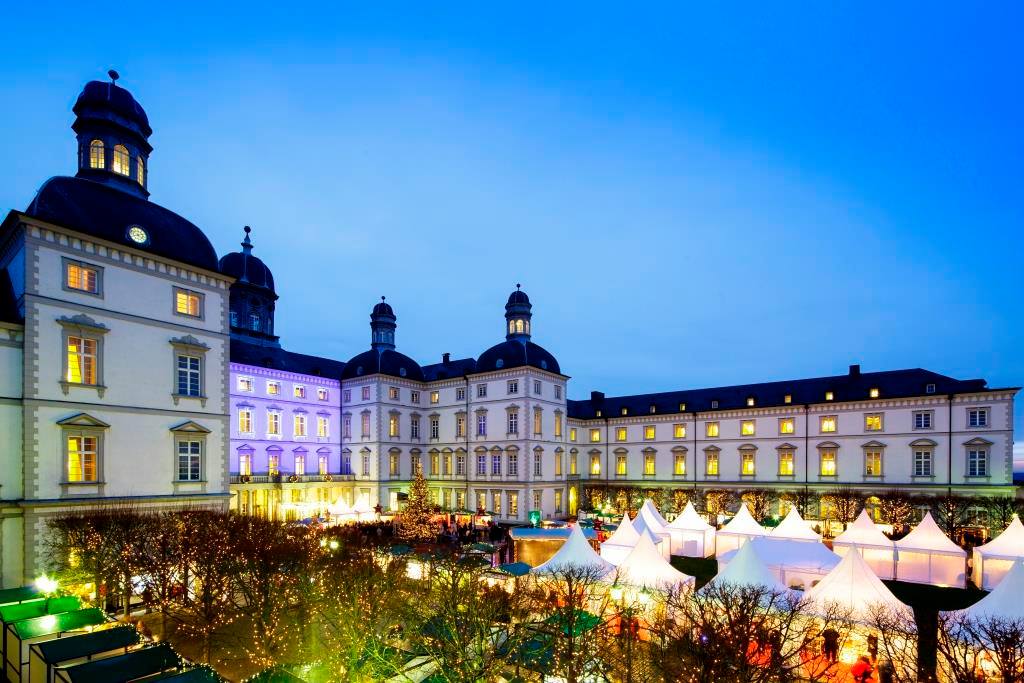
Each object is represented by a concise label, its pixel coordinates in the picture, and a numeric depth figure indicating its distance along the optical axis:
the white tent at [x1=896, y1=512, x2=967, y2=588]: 26.72
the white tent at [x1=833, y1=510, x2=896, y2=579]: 28.80
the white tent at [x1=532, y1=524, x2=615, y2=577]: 21.66
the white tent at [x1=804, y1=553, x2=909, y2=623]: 17.55
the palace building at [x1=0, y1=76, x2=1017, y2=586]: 23.22
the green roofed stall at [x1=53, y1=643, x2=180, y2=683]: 12.59
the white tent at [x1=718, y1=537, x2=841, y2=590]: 24.66
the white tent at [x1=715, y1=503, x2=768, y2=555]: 32.28
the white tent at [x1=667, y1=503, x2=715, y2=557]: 34.34
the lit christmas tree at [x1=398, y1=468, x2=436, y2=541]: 33.91
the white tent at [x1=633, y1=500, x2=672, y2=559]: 32.89
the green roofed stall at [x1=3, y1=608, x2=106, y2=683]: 15.17
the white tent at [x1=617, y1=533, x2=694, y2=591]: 21.33
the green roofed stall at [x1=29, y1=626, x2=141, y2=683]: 13.73
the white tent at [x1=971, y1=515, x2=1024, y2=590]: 25.38
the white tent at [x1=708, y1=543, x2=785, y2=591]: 19.53
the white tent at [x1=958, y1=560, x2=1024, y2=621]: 15.66
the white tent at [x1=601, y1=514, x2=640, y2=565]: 28.73
